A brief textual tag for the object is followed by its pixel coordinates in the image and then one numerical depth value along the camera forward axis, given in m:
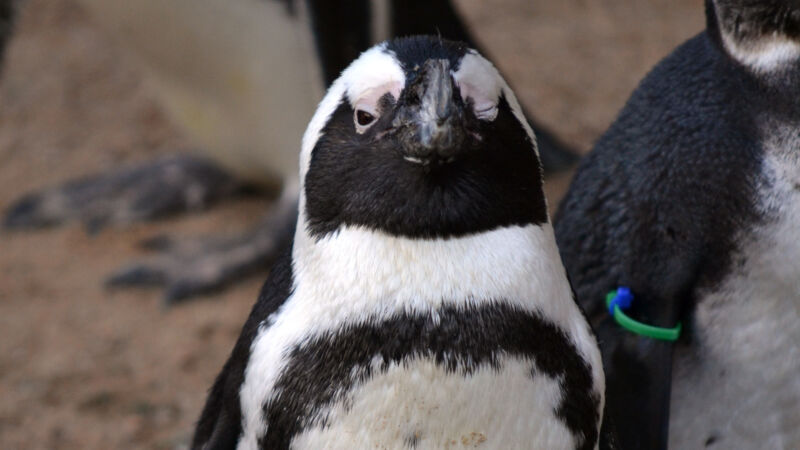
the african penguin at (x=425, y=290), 2.00
